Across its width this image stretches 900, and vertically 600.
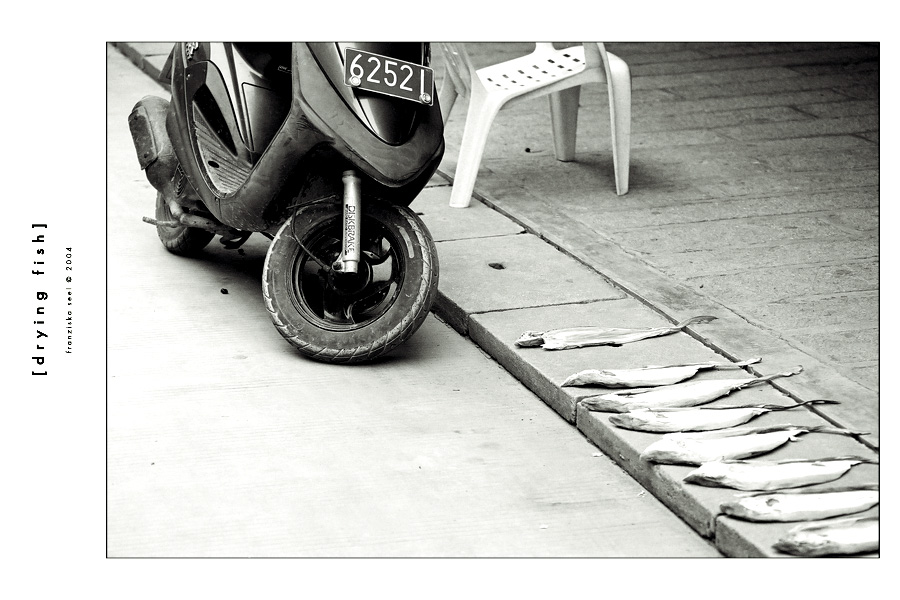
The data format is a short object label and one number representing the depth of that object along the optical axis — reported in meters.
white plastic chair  5.87
